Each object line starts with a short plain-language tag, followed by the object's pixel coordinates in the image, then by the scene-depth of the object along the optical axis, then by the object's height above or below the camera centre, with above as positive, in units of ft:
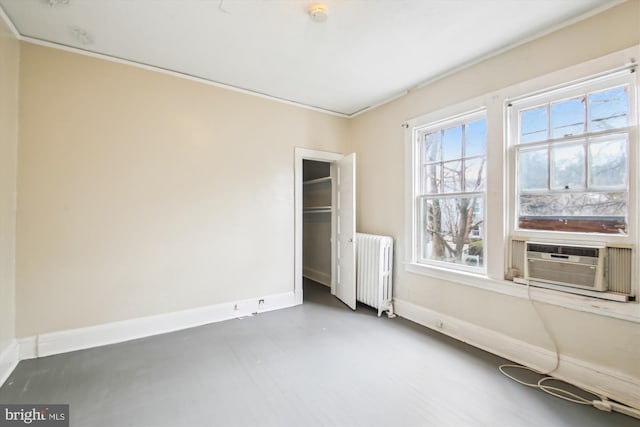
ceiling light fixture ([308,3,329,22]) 6.52 +4.82
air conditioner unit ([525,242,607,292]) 6.54 -1.32
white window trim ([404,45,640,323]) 6.23 +0.49
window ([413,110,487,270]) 9.27 +0.80
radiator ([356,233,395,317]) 11.37 -2.48
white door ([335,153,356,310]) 12.17 -0.77
